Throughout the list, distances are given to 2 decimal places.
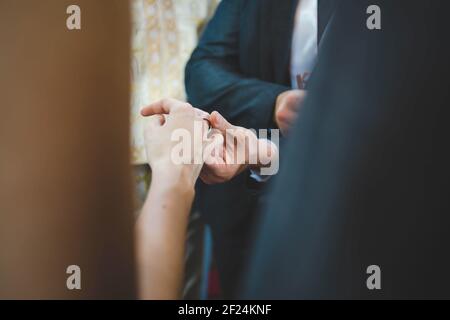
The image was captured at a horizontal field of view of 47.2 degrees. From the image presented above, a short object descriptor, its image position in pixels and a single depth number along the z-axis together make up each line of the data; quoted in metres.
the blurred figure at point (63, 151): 0.61
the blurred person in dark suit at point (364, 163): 0.51
